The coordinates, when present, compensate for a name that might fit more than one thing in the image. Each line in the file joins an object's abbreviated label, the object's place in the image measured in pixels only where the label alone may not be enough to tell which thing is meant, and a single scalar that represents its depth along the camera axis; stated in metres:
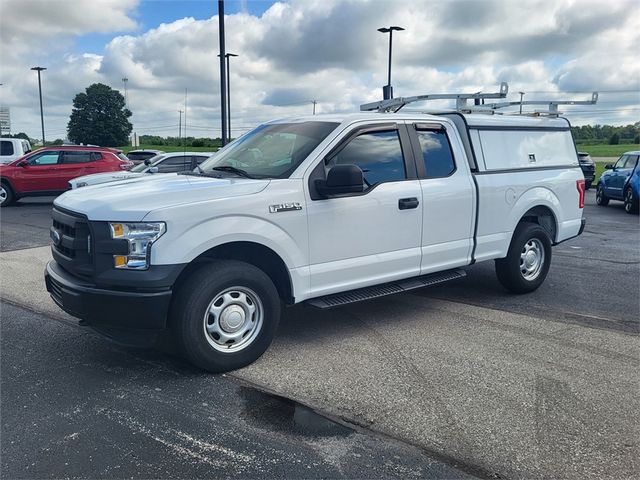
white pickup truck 3.94
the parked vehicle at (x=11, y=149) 19.59
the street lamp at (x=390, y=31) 23.35
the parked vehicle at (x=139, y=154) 27.80
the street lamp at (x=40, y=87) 41.31
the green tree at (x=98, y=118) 65.44
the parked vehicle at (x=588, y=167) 22.12
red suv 16.88
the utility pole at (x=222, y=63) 13.54
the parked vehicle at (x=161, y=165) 13.09
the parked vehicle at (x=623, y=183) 15.30
